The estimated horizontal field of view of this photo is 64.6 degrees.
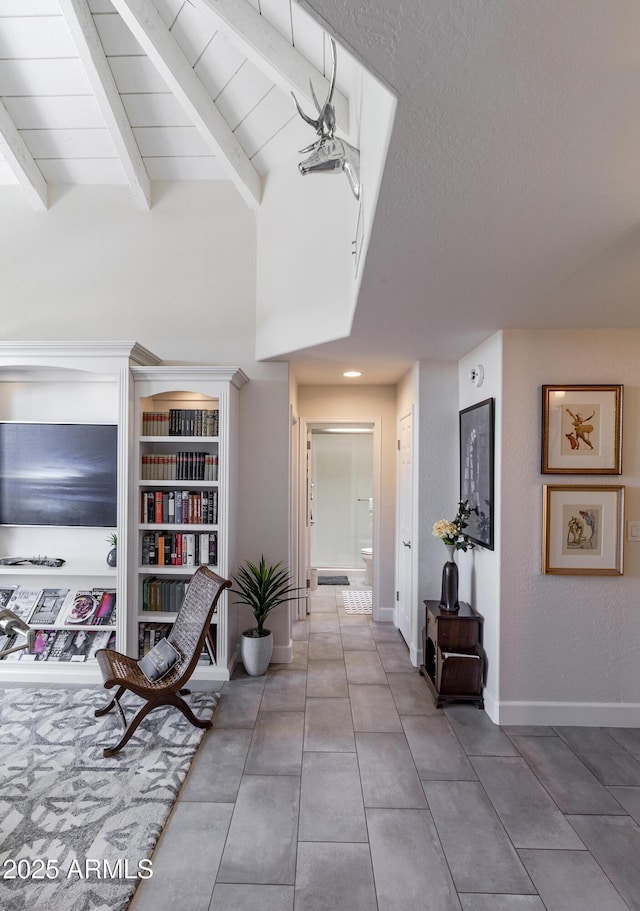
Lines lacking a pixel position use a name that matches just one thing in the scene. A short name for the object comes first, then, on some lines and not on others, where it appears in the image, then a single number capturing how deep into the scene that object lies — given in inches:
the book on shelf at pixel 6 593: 149.3
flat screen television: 148.4
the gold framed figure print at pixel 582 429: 118.4
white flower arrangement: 137.5
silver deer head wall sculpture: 79.6
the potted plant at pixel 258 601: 144.6
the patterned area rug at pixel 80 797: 72.2
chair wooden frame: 108.8
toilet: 254.4
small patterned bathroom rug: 218.2
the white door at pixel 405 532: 168.1
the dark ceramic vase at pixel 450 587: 135.0
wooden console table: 127.2
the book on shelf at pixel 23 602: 146.3
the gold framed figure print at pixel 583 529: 118.3
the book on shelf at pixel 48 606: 145.0
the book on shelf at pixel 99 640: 143.3
